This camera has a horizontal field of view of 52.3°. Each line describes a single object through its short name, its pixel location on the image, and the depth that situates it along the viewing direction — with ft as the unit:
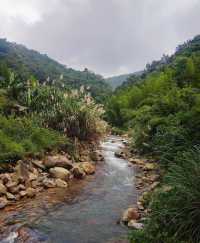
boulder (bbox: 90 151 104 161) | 33.87
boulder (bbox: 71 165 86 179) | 26.54
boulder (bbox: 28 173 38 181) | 23.61
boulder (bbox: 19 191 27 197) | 21.01
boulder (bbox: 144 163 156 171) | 29.77
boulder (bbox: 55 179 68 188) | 23.86
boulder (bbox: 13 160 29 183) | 22.83
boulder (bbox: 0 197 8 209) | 18.88
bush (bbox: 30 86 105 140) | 35.72
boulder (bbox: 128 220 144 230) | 15.84
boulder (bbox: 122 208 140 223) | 17.00
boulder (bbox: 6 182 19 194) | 21.28
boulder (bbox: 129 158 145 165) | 33.20
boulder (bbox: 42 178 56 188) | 23.43
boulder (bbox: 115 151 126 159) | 37.76
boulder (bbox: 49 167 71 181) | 25.29
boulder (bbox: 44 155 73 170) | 26.95
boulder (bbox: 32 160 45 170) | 26.39
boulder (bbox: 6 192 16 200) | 20.29
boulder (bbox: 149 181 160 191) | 21.66
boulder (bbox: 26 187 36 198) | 21.21
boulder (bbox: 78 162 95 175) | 28.19
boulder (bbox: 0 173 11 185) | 21.99
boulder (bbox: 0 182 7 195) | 20.45
